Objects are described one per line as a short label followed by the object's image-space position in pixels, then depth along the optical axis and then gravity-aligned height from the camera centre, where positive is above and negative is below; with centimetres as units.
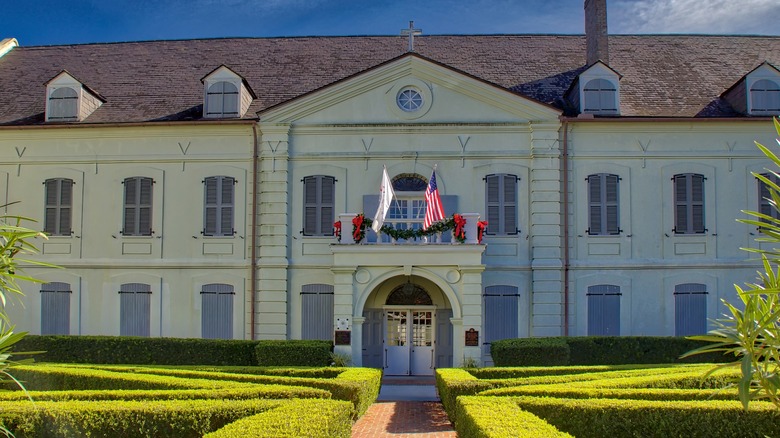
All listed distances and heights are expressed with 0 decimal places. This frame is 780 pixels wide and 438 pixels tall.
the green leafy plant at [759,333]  719 -61
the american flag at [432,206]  2173 +169
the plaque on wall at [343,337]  2228 -197
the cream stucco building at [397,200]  2378 +205
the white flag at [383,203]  2178 +176
